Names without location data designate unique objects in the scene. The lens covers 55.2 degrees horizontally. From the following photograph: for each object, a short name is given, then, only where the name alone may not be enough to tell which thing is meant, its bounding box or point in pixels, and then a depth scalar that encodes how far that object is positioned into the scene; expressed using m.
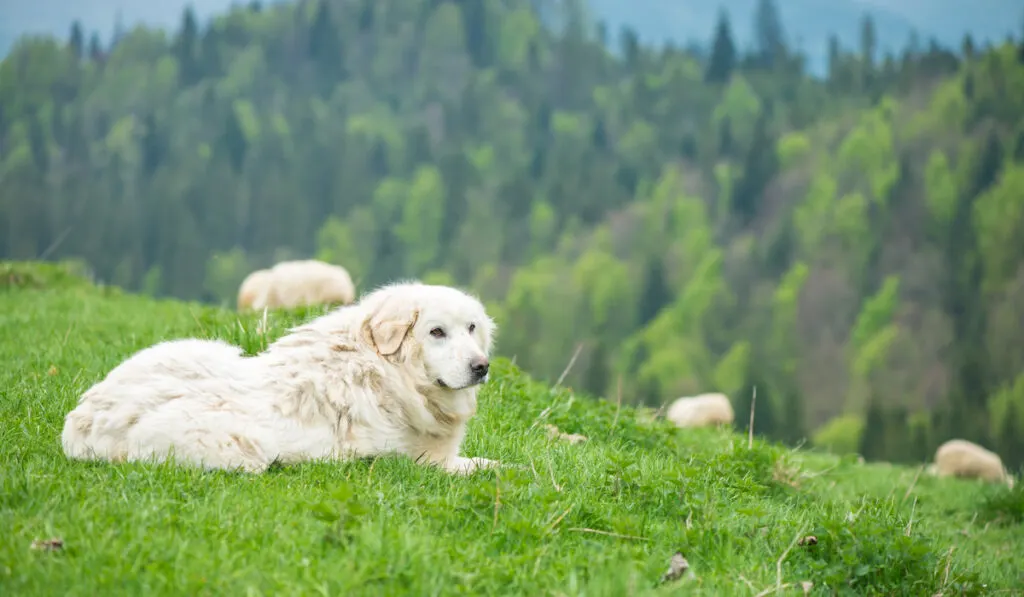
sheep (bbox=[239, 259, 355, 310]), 19.95
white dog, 7.00
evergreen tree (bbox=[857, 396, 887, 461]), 84.34
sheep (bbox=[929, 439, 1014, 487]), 22.83
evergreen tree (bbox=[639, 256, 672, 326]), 152.62
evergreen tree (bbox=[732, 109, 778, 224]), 172.69
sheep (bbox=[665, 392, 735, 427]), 23.33
